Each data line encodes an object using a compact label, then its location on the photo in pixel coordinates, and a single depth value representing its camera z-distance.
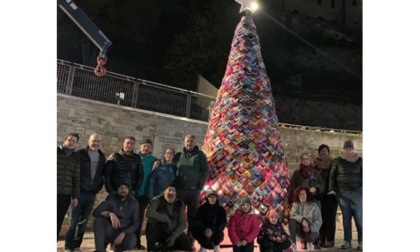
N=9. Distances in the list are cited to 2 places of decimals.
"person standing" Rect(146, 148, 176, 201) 3.19
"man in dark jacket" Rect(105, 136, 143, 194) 2.92
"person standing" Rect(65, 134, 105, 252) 2.85
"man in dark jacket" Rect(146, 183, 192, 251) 2.82
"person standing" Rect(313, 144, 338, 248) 3.28
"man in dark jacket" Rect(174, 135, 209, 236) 3.12
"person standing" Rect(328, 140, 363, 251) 3.22
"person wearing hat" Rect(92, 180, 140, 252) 2.73
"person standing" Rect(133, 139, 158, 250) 3.23
